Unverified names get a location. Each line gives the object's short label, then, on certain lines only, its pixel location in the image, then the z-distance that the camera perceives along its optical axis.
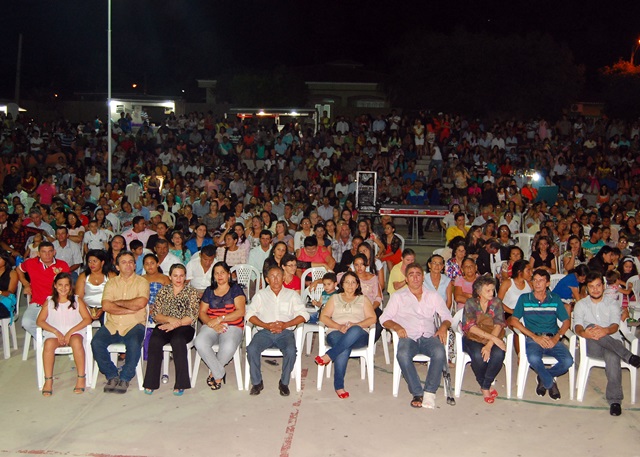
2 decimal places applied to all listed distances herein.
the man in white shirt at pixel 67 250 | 9.48
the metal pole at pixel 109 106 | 16.58
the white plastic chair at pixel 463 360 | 6.68
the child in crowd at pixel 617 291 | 7.03
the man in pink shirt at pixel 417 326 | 6.51
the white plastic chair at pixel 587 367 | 6.60
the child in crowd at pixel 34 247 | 9.12
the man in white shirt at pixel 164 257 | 8.73
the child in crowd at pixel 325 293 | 7.22
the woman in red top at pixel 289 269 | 7.41
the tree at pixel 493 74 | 28.17
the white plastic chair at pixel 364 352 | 6.73
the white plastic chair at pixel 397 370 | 6.66
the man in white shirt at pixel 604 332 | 6.38
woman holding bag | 6.55
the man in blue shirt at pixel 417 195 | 16.72
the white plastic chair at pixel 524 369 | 6.64
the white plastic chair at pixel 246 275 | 8.98
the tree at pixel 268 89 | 36.19
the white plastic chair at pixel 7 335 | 7.52
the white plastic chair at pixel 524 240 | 12.22
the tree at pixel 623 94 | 33.20
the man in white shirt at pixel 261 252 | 9.56
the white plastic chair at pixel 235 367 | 6.83
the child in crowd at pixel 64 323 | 6.66
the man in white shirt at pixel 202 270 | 8.39
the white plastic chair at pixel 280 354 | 6.81
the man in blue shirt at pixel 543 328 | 6.59
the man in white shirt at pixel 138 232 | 10.63
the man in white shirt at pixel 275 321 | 6.69
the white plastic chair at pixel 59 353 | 6.70
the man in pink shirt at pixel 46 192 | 15.29
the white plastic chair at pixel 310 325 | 7.32
